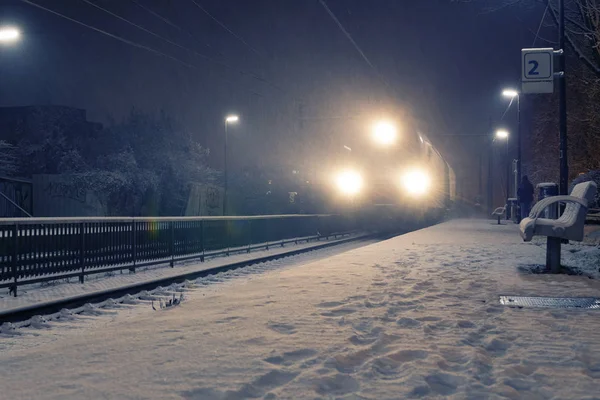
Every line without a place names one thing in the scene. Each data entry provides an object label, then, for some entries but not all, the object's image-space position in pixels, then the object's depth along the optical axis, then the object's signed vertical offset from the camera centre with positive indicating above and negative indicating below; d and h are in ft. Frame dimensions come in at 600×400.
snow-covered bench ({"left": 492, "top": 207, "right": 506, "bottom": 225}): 94.38 -1.99
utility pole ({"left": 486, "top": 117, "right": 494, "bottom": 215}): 144.20 +12.89
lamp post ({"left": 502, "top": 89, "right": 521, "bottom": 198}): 99.92 +15.93
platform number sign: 36.17 +8.67
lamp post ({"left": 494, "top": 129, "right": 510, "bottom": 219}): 138.21 +16.88
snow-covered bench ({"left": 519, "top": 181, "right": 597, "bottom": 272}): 26.91 -1.15
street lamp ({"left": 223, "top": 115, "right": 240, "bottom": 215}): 113.70 +17.08
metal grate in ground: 20.29 -3.88
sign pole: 45.14 +8.57
